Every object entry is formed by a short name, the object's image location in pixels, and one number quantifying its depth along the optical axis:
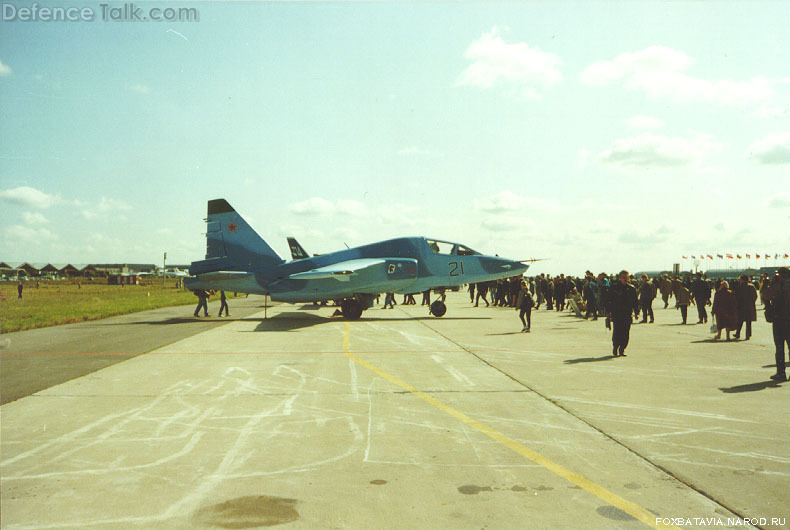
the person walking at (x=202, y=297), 24.83
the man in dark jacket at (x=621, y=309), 12.15
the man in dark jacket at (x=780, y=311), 9.53
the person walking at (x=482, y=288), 35.12
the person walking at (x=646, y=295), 19.83
